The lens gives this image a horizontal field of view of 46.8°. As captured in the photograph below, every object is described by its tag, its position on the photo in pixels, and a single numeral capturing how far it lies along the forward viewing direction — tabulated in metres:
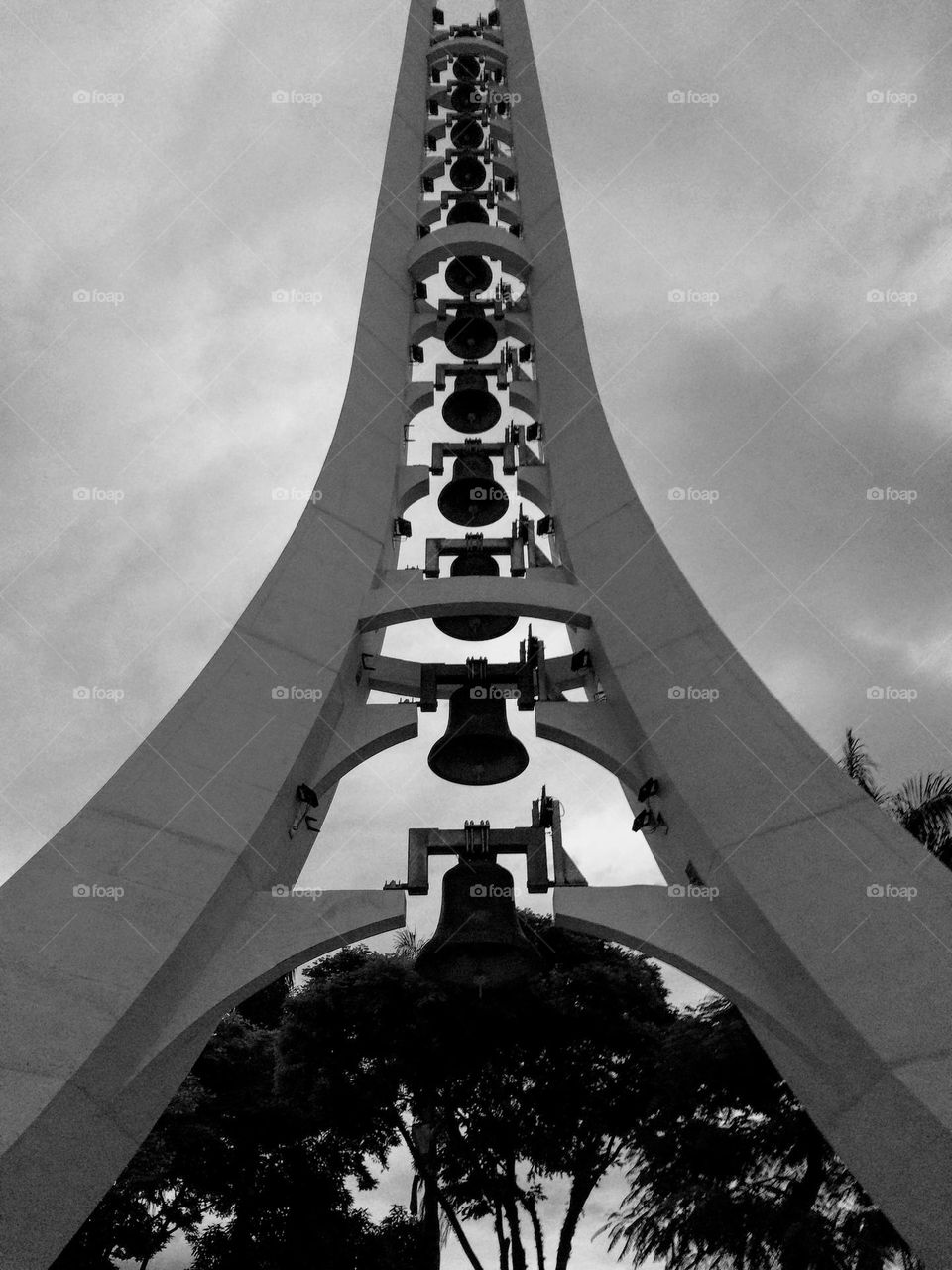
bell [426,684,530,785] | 10.51
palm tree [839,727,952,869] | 13.64
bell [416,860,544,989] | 8.98
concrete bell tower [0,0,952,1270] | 7.46
